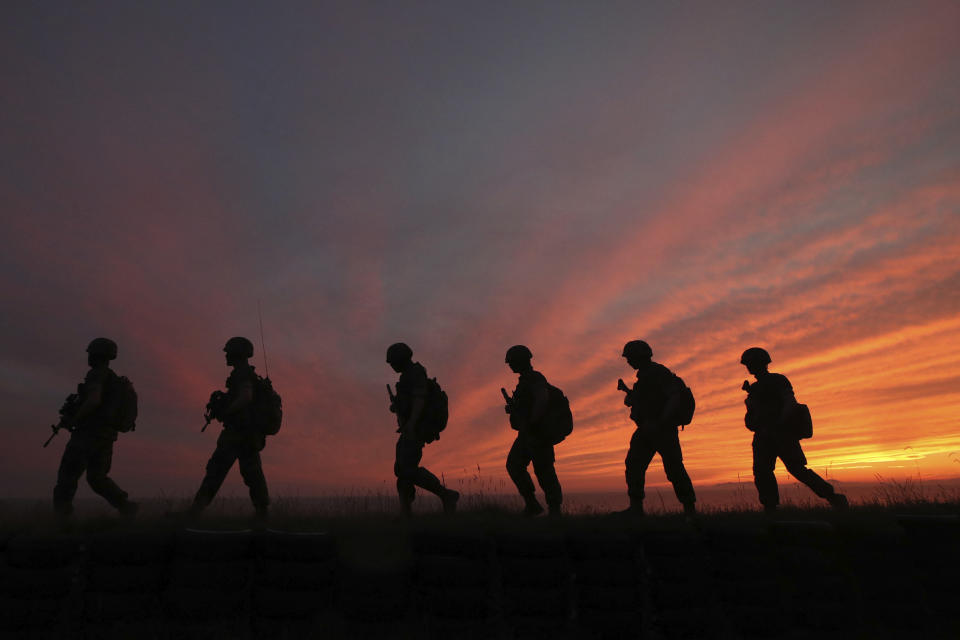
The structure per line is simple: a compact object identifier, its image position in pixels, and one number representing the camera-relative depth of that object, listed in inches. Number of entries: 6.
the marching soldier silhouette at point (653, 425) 357.7
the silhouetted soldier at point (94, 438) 338.6
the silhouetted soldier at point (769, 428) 364.5
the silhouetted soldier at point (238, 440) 337.4
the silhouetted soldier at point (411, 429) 331.9
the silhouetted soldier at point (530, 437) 349.4
